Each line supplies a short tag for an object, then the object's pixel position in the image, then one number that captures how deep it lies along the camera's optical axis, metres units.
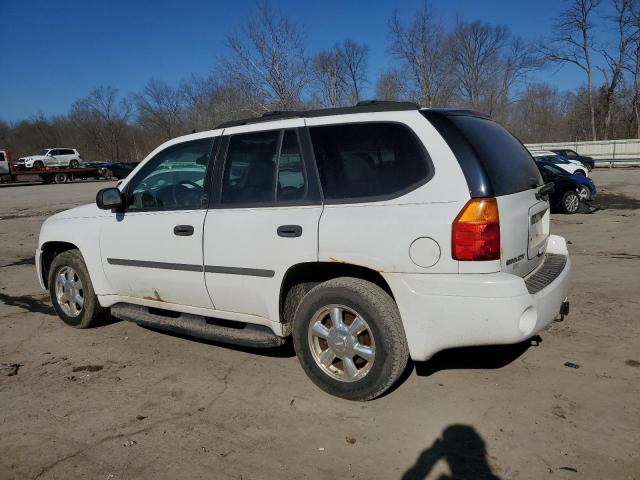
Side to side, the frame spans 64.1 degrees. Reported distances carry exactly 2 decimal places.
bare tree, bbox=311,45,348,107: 28.98
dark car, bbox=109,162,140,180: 43.94
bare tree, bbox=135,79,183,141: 50.06
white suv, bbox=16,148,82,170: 39.28
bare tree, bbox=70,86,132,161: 76.69
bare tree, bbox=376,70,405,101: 35.41
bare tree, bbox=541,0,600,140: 49.47
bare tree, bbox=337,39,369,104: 34.16
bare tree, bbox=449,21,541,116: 43.44
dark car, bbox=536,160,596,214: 13.01
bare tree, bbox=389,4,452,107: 34.38
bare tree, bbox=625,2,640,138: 48.50
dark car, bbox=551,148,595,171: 33.12
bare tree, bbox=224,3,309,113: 22.30
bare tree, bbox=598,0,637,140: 47.56
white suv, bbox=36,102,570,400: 2.96
